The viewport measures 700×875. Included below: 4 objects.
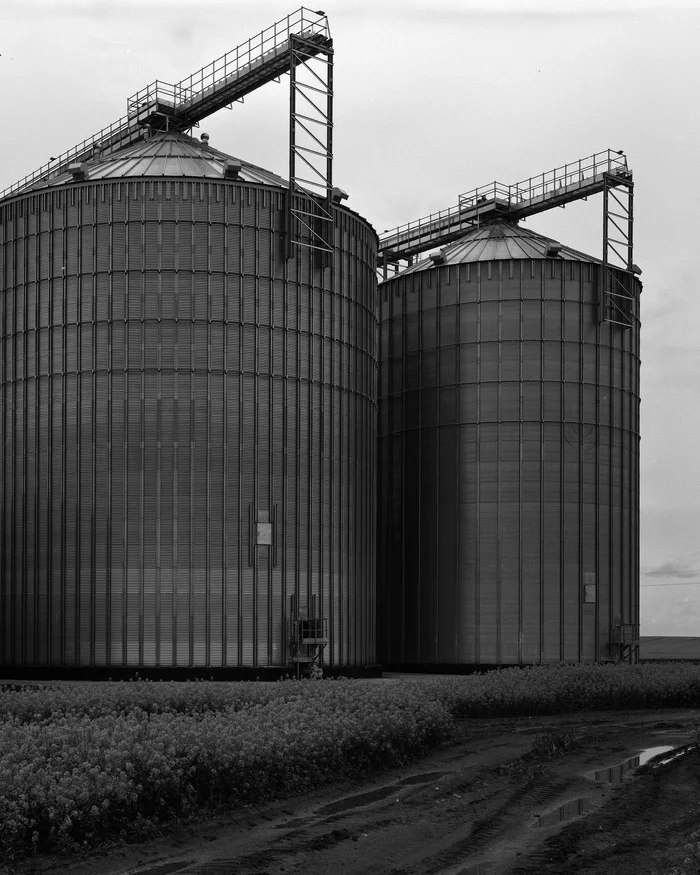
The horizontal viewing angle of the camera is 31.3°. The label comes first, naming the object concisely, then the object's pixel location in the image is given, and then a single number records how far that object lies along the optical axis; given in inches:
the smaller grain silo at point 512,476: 2186.3
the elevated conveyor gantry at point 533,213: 2309.3
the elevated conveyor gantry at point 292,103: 1935.3
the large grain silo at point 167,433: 1796.3
